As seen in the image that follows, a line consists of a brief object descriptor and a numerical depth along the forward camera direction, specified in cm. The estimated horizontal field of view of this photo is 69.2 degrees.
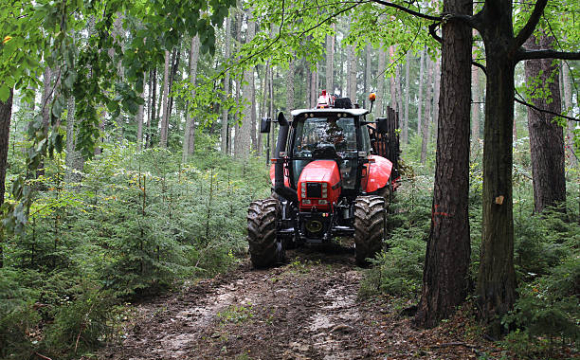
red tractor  724
